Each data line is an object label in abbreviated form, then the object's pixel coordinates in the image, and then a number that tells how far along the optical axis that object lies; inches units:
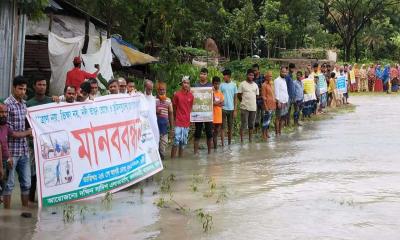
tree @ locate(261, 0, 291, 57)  1373.3
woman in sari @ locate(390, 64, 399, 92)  1334.9
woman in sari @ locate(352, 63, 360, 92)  1328.2
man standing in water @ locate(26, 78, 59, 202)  314.3
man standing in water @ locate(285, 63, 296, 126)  679.7
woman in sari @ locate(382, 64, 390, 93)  1312.7
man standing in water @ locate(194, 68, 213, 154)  512.2
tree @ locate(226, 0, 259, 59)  1352.1
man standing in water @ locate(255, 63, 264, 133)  609.0
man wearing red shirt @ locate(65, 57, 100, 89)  495.8
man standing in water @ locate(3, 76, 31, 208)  291.9
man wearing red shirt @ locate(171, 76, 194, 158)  478.6
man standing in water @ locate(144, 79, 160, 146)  412.8
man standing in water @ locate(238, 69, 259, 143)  570.6
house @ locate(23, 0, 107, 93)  618.3
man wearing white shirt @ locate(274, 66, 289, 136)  628.4
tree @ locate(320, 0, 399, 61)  1777.8
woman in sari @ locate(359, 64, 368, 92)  1350.8
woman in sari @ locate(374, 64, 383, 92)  1355.8
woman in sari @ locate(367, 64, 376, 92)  1359.5
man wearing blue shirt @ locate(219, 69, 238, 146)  546.6
